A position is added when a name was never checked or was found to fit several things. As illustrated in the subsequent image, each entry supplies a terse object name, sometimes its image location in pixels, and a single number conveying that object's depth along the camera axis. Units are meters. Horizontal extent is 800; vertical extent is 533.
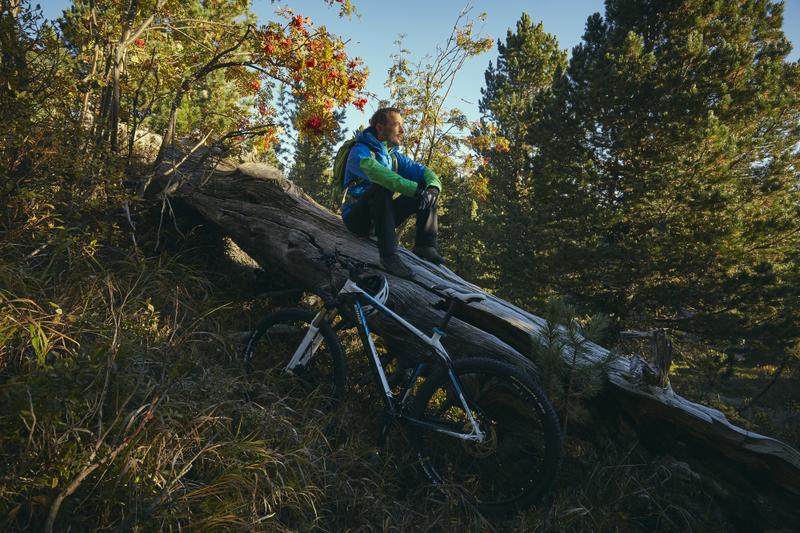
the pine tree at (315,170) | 29.23
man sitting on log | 4.27
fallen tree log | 3.02
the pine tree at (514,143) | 12.08
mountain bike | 2.91
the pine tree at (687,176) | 9.51
